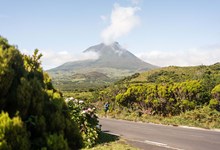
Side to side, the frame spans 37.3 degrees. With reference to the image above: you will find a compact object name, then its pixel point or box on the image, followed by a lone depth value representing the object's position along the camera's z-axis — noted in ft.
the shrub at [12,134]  14.23
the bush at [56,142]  15.95
